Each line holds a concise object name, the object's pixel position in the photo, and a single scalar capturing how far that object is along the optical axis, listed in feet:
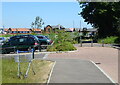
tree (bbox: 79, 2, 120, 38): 111.06
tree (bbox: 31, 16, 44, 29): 187.16
